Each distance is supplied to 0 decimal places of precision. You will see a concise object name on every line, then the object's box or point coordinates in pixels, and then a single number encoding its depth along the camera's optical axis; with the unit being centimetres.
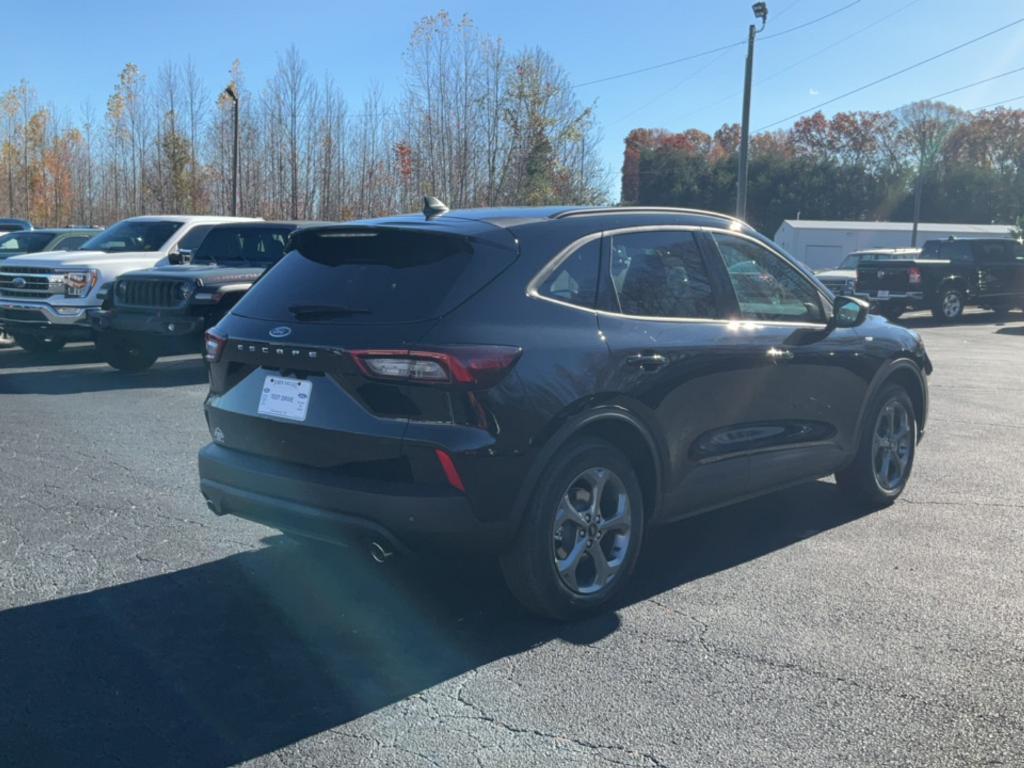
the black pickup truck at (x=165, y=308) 1134
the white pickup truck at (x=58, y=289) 1274
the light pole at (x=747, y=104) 2516
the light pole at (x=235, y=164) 2848
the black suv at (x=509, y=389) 407
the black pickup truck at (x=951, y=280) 2320
